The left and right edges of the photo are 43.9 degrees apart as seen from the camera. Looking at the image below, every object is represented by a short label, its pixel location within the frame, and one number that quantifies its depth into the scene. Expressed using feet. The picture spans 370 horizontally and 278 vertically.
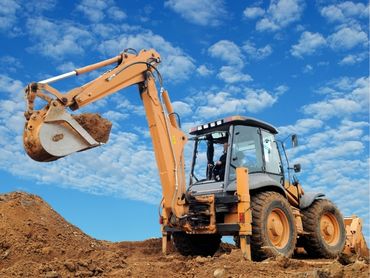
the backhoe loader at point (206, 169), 24.54
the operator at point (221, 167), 30.48
